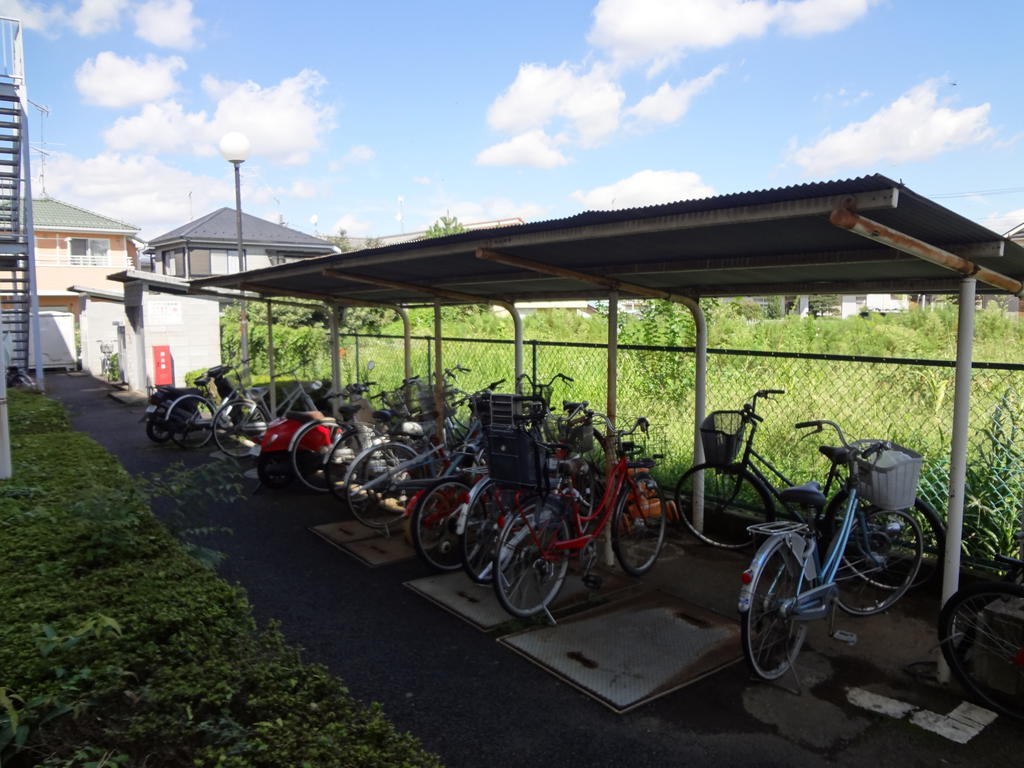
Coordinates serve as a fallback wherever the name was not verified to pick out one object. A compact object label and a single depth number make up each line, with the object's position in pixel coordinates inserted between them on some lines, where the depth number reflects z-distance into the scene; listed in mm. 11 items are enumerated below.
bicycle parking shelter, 2699
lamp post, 10625
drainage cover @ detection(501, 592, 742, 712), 3373
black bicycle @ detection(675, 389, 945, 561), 4984
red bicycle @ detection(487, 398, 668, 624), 4043
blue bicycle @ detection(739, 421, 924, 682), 3328
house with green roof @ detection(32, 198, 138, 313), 29781
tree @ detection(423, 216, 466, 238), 27533
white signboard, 13852
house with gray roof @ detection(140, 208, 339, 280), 30828
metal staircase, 10961
